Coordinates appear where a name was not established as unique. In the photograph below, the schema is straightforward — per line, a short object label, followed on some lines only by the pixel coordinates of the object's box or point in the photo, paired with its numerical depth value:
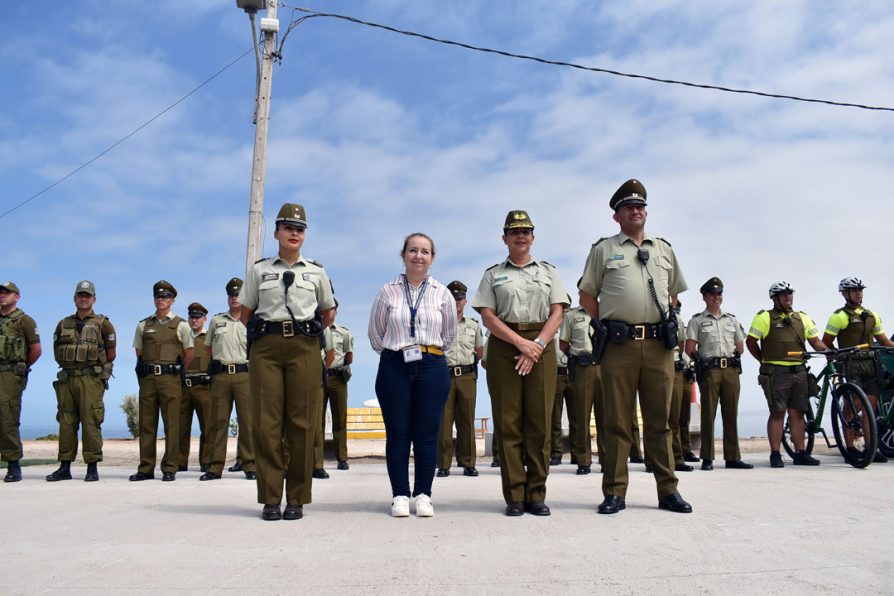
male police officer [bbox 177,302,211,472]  10.15
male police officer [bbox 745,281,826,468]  9.41
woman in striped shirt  5.20
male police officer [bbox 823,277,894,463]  9.90
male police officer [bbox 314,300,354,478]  10.97
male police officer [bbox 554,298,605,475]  10.10
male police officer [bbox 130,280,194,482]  9.16
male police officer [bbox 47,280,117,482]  8.79
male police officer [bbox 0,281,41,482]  8.70
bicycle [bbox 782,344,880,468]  8.38
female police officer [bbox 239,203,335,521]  5.33
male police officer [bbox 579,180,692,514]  5.33
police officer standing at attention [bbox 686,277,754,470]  9.55
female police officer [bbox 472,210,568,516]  5.30
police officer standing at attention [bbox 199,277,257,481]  9.39
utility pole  12.13
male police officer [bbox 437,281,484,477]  9.62
